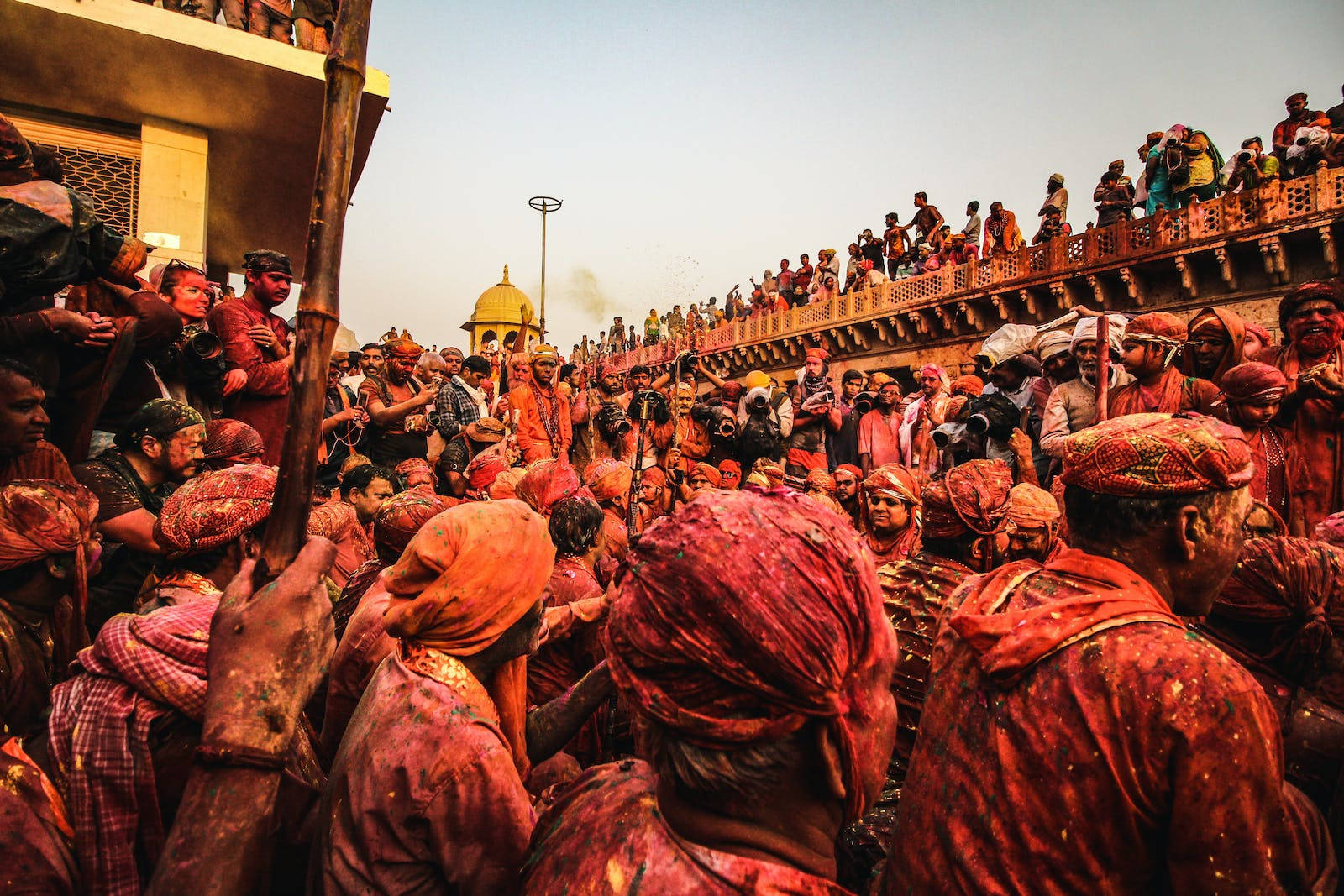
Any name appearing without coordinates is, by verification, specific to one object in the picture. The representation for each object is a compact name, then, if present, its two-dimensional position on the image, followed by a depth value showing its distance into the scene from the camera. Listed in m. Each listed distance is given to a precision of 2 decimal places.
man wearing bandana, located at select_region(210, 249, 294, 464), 5.51
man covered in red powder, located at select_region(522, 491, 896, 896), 1.08
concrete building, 7.61
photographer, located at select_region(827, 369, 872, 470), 9.77
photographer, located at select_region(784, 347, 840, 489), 9.30
